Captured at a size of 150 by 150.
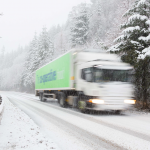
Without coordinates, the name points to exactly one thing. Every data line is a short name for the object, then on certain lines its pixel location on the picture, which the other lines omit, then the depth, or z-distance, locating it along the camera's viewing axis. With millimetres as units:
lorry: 8922
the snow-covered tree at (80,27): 38562
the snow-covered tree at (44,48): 42531
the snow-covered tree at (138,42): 10972
